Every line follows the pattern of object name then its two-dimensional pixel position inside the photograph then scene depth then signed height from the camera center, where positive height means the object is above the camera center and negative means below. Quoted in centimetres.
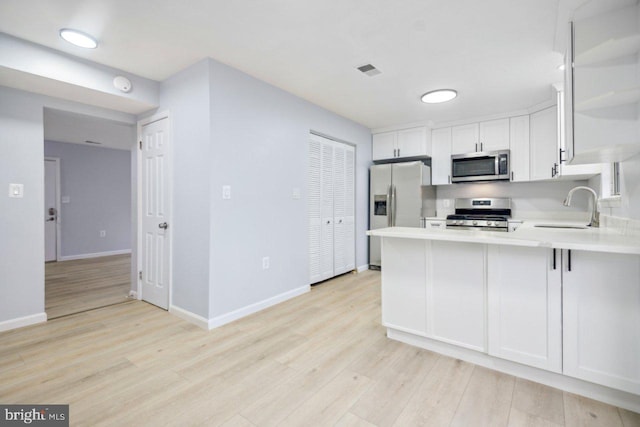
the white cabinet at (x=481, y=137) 421 +111
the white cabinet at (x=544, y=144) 373 +88
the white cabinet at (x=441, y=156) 464 +89
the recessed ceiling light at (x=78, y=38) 220 +134
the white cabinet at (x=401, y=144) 464 +111
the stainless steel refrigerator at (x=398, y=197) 452 +25
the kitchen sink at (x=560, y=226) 294 -14
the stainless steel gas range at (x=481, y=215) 420 -4
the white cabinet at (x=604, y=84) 166 +75
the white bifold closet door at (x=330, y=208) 393 +7
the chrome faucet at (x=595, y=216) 291 -5
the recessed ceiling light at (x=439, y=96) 339 +136
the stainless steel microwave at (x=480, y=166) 415 +67
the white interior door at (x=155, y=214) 306 +0
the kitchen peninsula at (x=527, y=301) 159 -57
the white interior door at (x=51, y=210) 572 +8
